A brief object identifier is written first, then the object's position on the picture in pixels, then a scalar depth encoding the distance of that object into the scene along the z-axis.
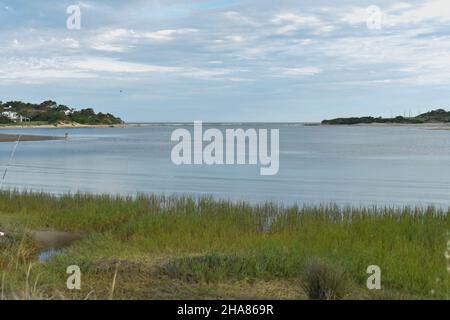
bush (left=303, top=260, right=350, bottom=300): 8.05
